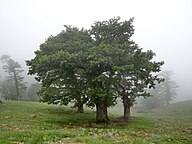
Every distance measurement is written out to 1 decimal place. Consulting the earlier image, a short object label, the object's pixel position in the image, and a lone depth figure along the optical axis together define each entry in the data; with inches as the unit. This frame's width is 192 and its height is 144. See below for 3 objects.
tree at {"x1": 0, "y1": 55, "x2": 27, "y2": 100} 1613.7
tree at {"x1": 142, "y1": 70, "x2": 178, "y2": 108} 1952.8
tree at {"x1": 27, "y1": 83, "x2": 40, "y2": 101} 1899.8
